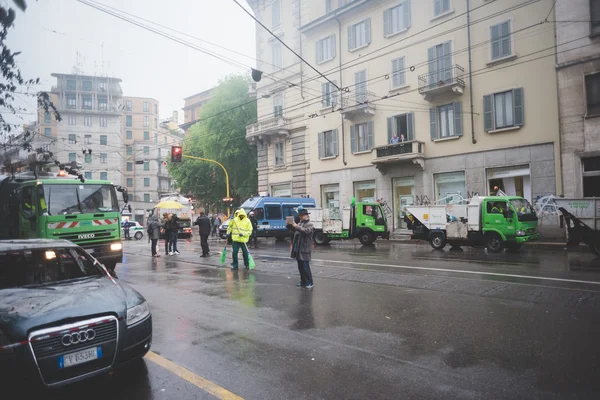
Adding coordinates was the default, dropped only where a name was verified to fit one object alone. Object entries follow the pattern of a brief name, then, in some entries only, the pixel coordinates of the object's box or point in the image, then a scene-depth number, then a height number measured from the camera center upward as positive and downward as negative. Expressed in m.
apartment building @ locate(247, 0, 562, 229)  19.81 +6.30
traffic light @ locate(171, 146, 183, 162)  25.42 +3.79
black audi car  3.29 -0.95
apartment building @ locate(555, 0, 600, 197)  17.89 +5.05
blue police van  24.27 -0.18
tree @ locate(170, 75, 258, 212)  36.22 +5.92
